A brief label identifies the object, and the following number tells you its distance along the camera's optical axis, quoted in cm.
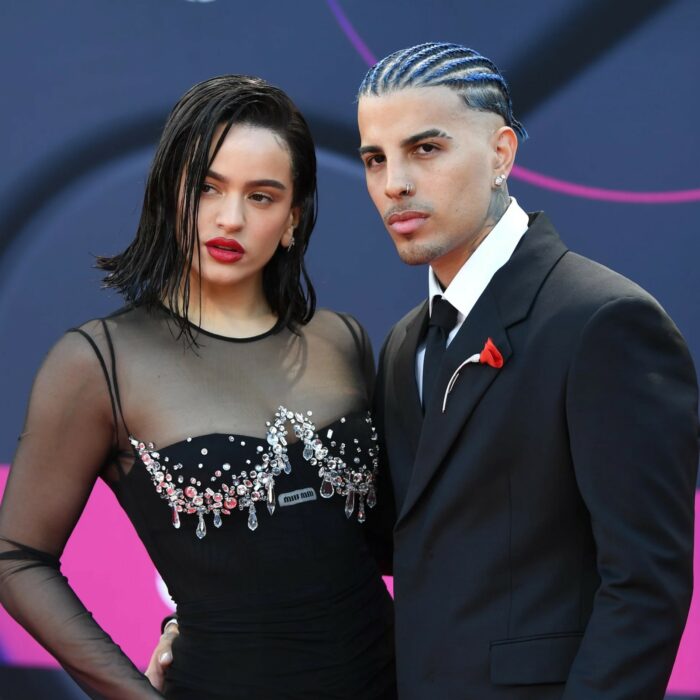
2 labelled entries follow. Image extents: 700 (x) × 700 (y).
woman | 287
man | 261
